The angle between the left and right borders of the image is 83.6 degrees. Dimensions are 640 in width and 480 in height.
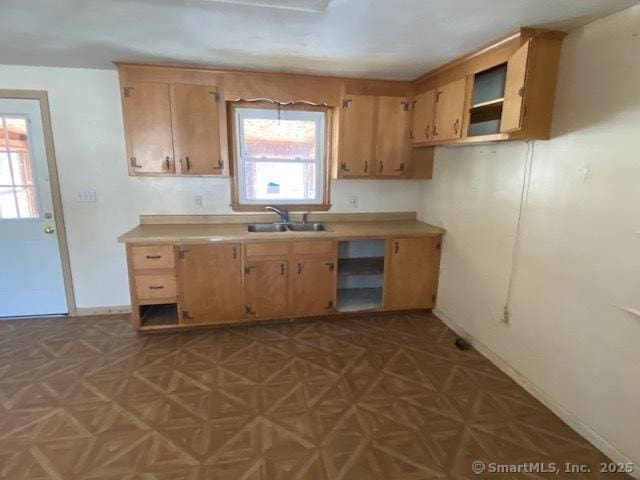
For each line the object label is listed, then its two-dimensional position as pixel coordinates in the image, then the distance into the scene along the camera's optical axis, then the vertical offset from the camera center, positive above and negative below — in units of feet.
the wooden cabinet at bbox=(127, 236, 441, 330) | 9.71 -2.96
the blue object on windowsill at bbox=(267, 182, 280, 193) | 11.70 -0.37
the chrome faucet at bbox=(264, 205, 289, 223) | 11.59 -1.19
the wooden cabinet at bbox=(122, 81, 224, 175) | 9.52 +1.23
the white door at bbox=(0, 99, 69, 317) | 9.93 -1.45
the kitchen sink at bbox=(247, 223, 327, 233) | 11.34 -1.63
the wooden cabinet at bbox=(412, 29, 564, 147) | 6.79 +1.91
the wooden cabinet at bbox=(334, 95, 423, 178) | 10.84 +1.23
